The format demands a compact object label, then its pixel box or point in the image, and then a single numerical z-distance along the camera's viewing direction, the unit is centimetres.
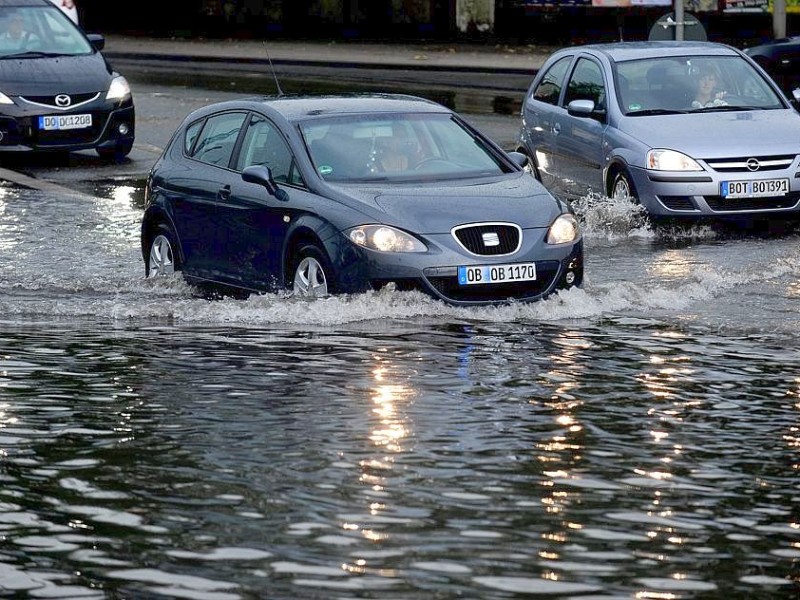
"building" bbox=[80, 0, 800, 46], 3922
